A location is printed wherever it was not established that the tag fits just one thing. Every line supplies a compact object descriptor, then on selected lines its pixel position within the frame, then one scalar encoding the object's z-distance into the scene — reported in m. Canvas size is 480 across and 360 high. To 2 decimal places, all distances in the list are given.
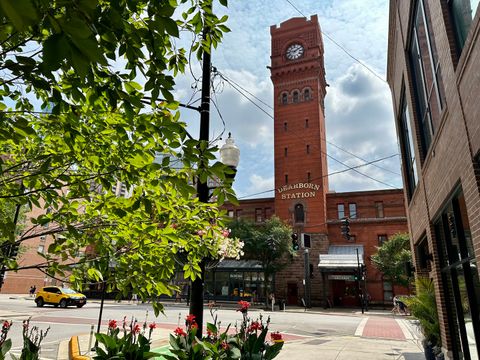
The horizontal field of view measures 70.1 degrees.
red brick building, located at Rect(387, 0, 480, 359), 4.98
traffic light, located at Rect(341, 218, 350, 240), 26.25
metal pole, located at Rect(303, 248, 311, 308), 35.53
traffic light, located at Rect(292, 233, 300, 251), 24.42
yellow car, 28.45
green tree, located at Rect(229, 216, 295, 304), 36.84
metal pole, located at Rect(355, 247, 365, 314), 31.74
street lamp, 6.16
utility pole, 4.81
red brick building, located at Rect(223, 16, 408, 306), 37.81
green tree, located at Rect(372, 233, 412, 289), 33.59
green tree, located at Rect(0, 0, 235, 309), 1.92
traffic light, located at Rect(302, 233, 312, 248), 24.95
